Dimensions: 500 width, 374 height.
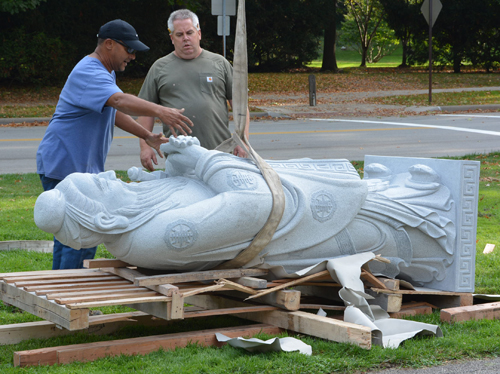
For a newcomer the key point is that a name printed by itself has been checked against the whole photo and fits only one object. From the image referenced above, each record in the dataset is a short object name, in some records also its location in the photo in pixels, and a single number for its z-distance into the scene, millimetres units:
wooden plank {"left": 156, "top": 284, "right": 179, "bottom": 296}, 7179
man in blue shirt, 8652
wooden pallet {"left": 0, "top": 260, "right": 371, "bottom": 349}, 7038
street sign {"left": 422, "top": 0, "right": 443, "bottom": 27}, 40535
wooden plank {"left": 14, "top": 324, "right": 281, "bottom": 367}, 6898
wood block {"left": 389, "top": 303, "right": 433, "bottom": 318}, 8606
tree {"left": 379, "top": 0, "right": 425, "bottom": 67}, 65981
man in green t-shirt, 10387
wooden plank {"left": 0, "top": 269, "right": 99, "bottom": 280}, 8271
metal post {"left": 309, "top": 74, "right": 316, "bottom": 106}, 40055
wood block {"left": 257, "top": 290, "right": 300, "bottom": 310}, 7820
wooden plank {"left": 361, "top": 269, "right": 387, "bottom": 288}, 8349
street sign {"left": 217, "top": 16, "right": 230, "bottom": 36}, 28758
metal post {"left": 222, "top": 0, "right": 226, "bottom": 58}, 28817
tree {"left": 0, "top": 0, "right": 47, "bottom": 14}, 39682
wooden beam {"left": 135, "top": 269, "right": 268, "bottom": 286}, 7427
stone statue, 7516
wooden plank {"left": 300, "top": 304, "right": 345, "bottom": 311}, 8349
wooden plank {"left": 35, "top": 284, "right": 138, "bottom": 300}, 7322
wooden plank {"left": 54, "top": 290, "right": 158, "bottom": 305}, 6933
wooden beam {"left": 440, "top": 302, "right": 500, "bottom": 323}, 8450
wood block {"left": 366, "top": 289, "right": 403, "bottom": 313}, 8341
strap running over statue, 7909
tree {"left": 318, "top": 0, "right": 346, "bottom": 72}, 63211
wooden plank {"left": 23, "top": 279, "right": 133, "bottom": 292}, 7633
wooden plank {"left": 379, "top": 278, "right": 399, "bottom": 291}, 8481
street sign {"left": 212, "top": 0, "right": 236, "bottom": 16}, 29628
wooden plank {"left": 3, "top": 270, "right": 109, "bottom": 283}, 8053
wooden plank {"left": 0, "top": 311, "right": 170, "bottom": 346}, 7897
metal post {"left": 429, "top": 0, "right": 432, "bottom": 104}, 38717
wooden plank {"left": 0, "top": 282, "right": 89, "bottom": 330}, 6738
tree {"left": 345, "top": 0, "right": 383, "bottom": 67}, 84468
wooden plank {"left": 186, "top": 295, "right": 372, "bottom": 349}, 7256
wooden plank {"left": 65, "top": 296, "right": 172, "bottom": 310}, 6738
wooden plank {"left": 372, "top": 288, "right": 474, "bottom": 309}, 9021
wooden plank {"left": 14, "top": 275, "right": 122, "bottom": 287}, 7839
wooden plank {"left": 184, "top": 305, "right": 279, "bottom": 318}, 7606
